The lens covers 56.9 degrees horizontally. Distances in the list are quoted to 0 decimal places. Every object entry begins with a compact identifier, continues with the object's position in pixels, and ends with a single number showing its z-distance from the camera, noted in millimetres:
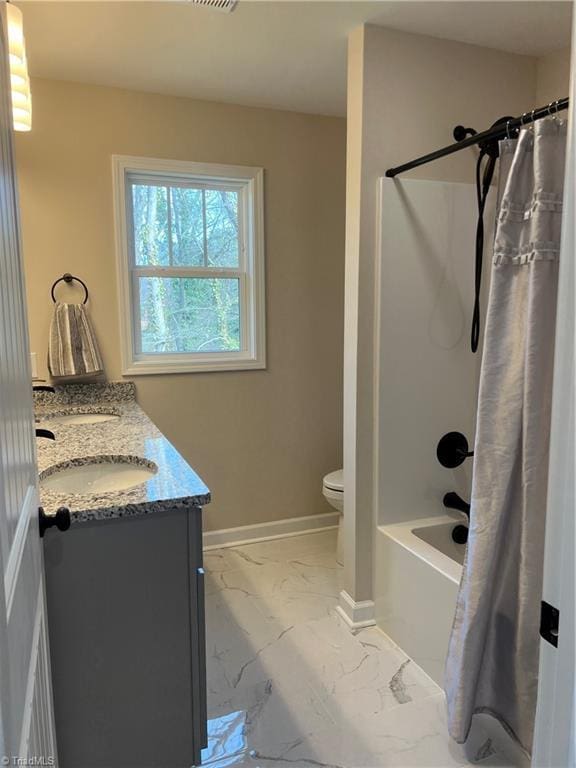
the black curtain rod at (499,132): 1507
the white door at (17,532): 659
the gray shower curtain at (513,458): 1441
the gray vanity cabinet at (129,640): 1351
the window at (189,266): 2809
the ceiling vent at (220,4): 1903
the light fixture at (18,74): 1418
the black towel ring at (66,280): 2641
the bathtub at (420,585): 1935
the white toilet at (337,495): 2791
